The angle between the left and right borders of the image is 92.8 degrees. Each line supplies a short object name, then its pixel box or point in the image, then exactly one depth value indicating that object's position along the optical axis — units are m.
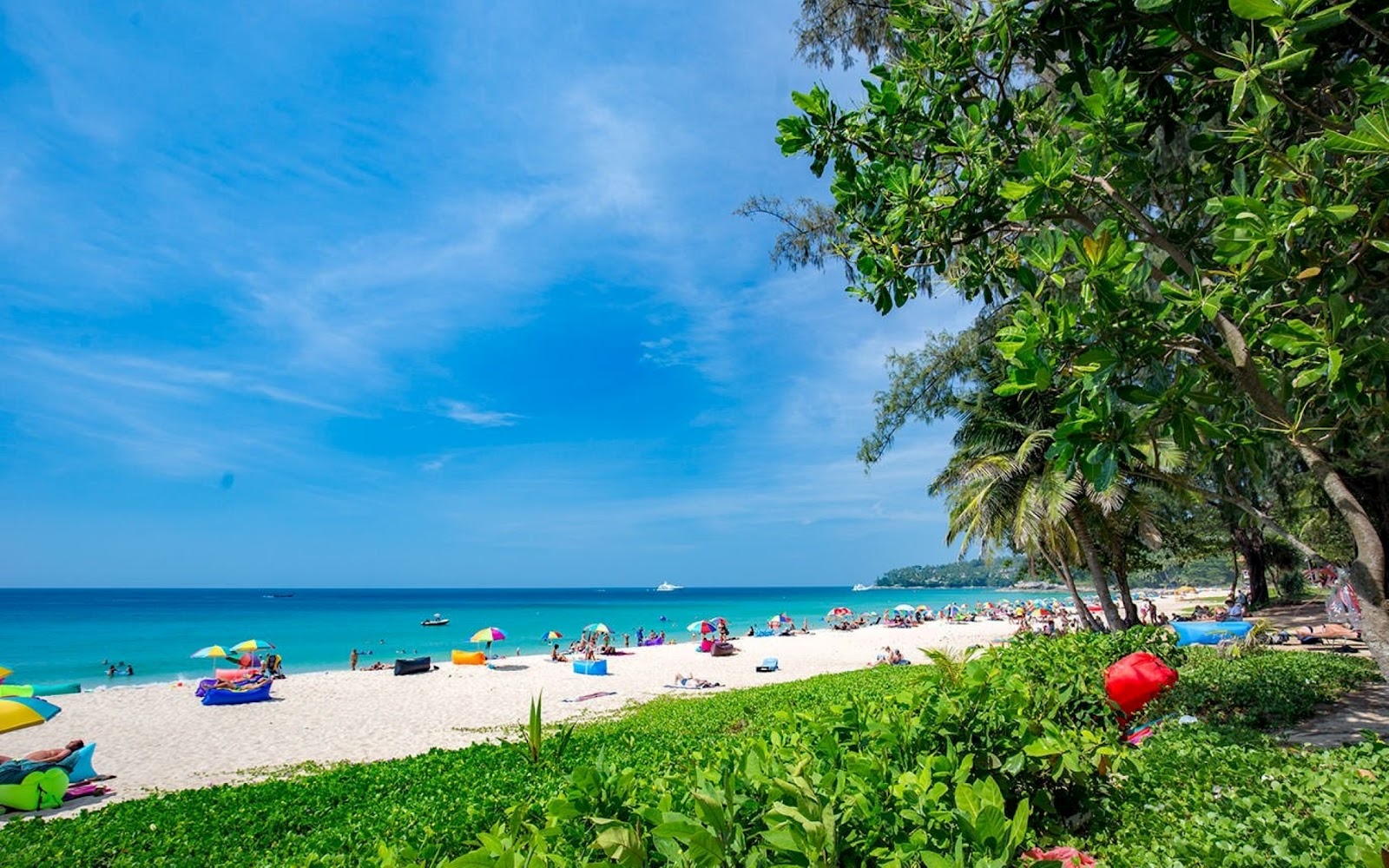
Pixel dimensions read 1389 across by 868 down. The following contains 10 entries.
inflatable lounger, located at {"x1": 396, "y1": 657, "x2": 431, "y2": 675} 28.05
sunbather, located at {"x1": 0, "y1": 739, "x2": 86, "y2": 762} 11.26
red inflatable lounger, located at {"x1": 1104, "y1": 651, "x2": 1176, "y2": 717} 6.23
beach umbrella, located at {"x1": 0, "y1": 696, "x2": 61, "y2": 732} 11.02
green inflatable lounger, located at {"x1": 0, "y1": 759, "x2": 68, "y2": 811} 9.65
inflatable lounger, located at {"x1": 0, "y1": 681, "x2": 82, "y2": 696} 26.83
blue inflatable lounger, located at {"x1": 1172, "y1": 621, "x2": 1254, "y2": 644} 19.31
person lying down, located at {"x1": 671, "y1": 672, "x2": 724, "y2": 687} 22.70
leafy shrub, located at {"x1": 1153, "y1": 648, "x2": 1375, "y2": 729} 7.51
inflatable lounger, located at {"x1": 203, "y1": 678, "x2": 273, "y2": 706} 21.58
